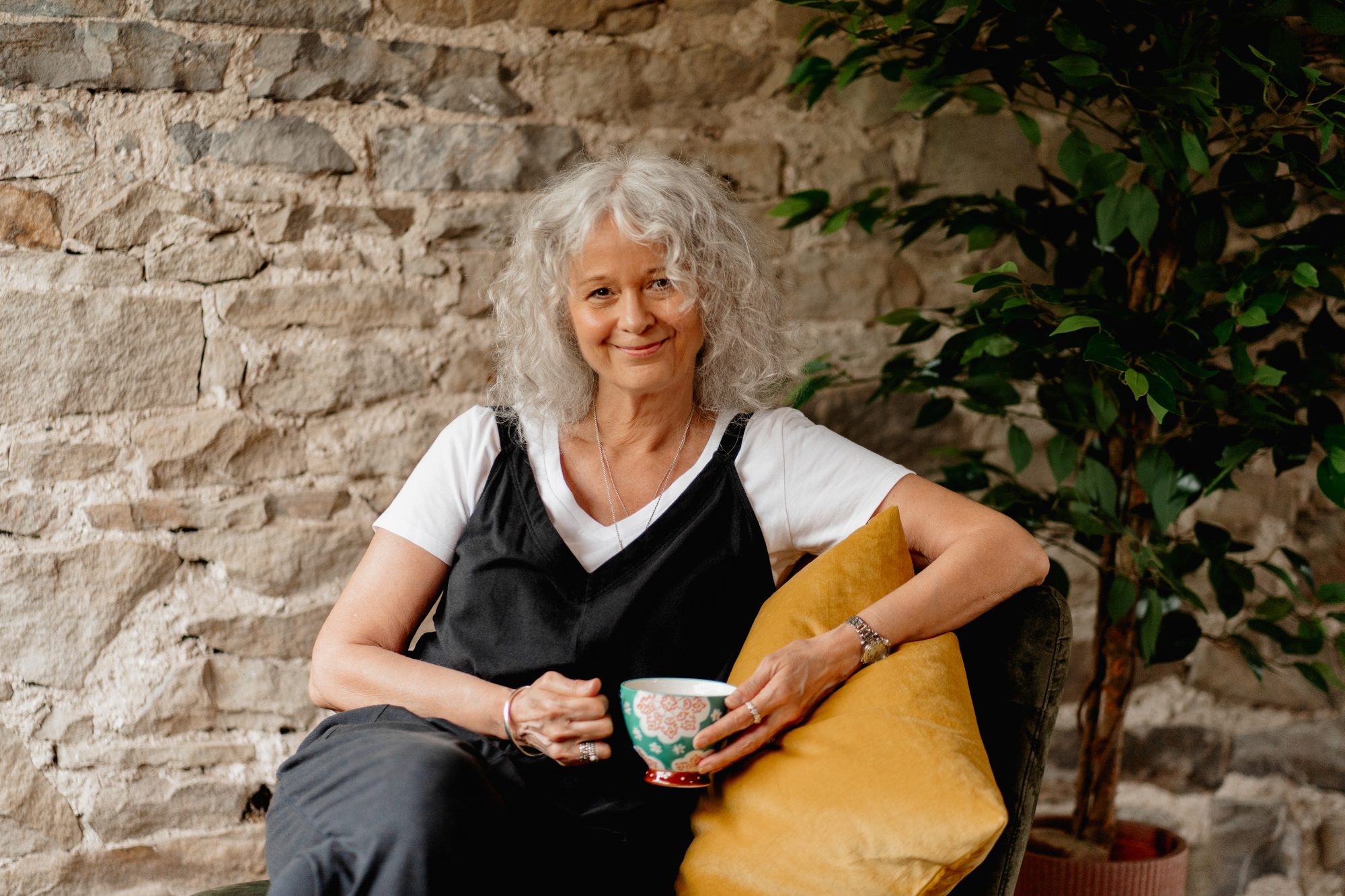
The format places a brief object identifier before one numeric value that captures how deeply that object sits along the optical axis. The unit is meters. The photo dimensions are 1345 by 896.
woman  1.24
